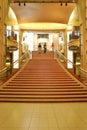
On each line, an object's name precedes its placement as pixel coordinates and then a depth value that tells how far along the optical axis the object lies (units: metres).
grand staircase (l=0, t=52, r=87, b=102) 4.05
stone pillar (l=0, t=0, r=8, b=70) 5.80
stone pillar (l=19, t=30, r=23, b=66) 10.48
